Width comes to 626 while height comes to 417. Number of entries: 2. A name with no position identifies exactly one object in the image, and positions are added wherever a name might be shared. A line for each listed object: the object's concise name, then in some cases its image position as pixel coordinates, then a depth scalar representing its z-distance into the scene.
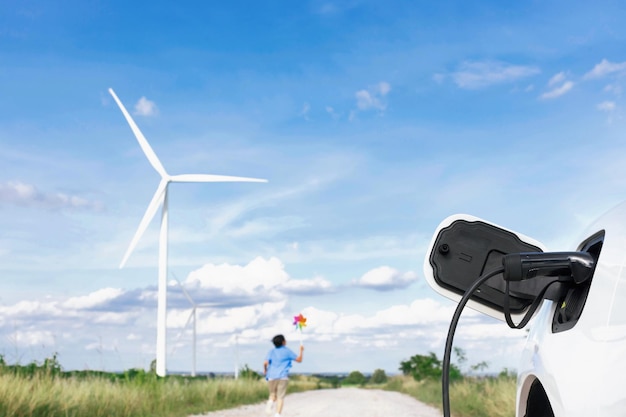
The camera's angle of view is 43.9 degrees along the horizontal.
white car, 1.44
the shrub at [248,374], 27.76
